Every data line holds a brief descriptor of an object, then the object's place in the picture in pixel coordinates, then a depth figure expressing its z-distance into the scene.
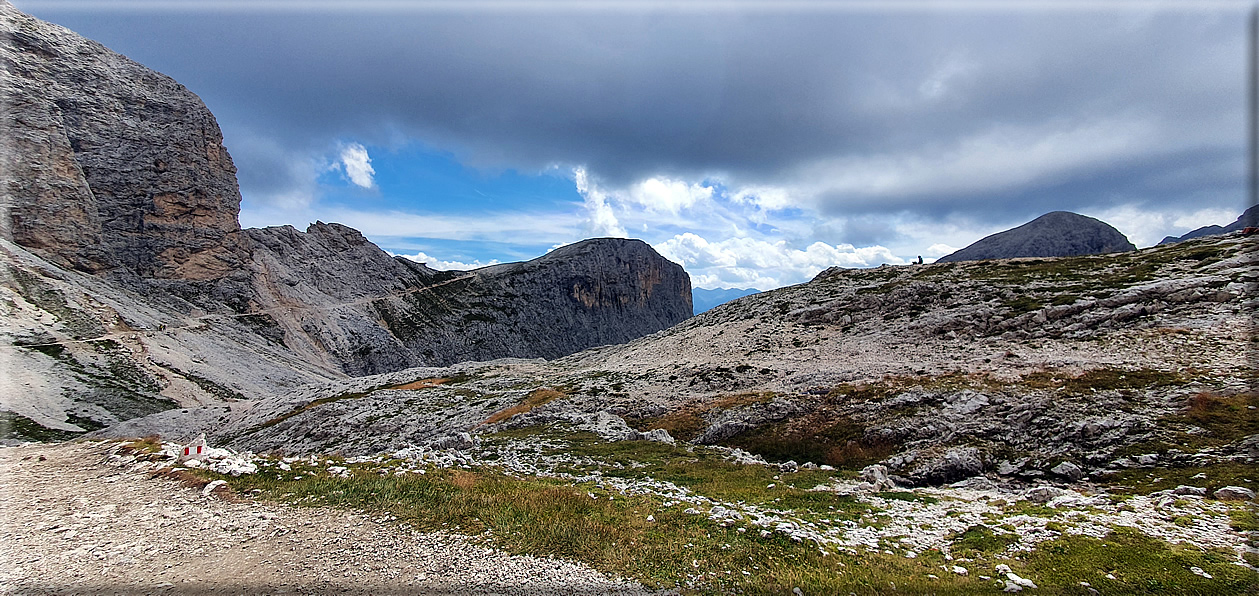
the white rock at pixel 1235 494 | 14.16
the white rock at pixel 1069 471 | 18.53
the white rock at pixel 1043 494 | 15.79
